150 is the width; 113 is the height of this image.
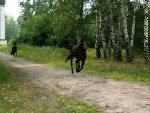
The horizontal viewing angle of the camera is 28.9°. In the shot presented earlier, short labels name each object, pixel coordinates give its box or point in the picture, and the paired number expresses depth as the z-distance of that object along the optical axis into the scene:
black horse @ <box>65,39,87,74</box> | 14.23
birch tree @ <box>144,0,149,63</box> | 23.78
